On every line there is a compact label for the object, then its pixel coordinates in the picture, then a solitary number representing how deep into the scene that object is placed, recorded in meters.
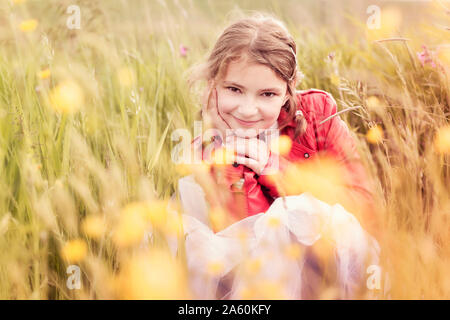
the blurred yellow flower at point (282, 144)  1.28
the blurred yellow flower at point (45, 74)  1.35
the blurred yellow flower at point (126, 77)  1.46
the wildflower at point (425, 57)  1.36
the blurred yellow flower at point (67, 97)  1.27
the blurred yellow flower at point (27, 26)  1.41
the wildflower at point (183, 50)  1.88
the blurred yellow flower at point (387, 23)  1.40
